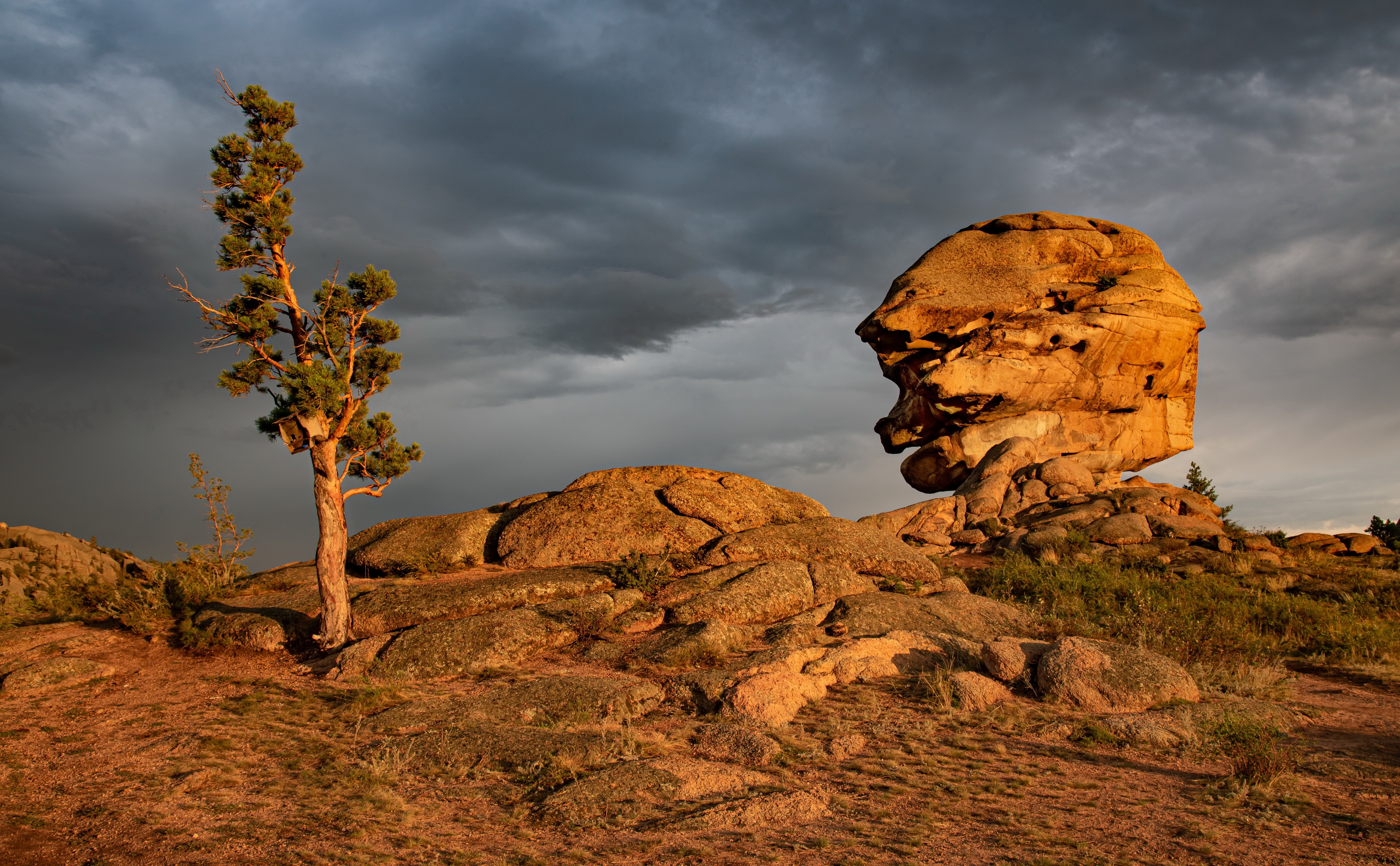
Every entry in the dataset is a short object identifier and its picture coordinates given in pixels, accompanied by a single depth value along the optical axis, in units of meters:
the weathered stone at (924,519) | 27.19
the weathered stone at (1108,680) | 10.20
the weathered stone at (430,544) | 16.52
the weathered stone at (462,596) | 13.24
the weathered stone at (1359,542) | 23.50
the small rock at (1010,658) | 10.89
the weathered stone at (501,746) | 8.28
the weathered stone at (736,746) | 8.37
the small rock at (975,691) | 10.13
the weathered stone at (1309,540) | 23.91
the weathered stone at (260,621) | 13.05
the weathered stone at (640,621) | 12.93
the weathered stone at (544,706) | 9.53
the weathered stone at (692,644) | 11.52
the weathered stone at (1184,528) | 22.97
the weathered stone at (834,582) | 14.30
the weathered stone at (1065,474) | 28.91
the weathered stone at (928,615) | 13.15
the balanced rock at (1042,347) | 32.97
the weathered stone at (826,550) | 15.74
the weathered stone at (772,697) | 9.59
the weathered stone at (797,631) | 12.20
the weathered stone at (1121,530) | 22.62
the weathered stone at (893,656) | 11.30
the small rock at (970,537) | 25.59
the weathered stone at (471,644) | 11.55
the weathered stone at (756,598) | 13.17
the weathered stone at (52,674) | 10.94
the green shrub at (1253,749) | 7.54
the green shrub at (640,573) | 14.16
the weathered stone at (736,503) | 17.19
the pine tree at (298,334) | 12.73
